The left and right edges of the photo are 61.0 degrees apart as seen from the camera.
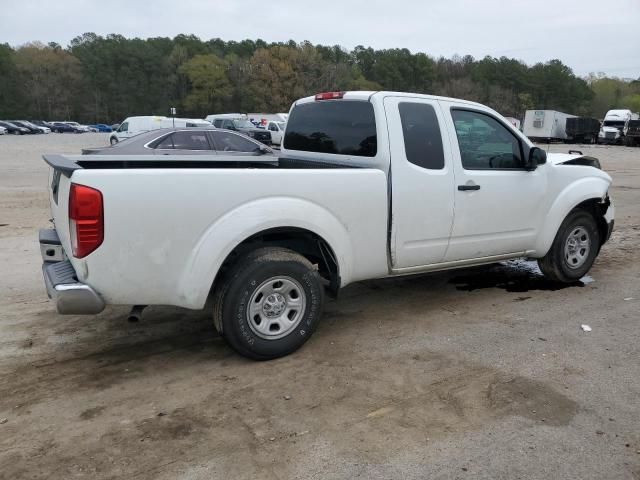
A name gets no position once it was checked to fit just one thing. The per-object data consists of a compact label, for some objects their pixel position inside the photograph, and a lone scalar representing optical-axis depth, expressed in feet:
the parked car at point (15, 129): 221.87
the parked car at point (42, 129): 234.46
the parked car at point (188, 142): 40.32
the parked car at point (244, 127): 95.55
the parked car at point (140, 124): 97.04
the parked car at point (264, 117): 116.41
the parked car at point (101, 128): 286.05
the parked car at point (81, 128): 263.90
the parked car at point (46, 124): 266.01
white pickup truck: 11.36
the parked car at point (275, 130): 105.09
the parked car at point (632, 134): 150.92
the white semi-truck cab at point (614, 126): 160.76
